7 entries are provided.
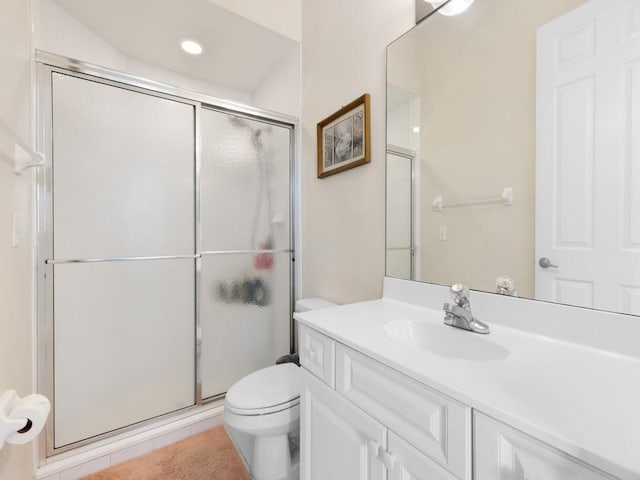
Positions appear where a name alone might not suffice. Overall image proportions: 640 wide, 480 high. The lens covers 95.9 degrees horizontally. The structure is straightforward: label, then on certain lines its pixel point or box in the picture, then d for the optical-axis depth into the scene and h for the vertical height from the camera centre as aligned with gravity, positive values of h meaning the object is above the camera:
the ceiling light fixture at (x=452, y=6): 1.08 +0.90
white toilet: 1.18 -0.74
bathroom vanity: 0.45 -0.30
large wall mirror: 0.73 +0.28
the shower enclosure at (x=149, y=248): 1.39 -0.06
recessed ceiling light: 1.99 +1.36
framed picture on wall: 1.48 +0.57
